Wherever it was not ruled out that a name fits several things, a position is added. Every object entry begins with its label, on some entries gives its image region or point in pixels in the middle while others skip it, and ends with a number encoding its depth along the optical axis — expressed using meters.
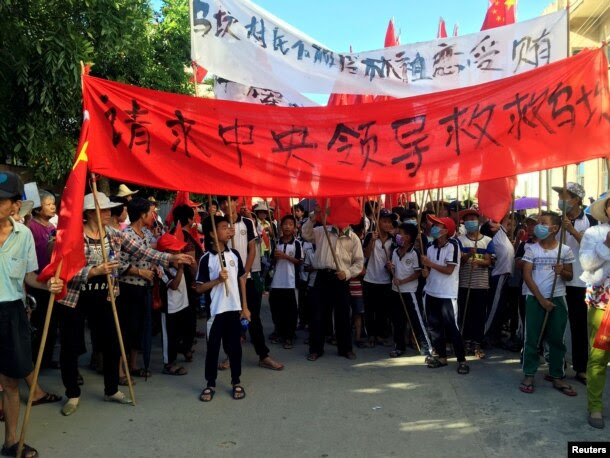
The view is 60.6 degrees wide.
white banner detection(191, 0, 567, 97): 4.81
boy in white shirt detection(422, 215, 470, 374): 5.41
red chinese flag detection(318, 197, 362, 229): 5.98
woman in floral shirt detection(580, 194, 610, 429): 4.00
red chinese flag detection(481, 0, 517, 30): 6.69
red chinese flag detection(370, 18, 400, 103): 7.90
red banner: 4.25
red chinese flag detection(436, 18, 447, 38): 8.90
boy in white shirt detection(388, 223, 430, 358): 6.05
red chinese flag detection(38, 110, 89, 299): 3.79
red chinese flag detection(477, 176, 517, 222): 6.15
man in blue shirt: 3.52
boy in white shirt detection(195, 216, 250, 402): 4.70
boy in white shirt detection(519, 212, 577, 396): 4.72
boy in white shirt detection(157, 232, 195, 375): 5.36
